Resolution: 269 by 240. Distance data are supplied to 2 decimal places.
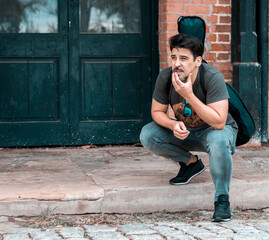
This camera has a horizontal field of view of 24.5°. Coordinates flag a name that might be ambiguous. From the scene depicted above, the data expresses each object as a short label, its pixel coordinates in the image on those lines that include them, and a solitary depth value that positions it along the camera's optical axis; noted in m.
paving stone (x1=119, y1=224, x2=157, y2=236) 3.91
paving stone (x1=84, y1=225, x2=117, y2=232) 3.97
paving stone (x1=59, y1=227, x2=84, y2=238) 3.81
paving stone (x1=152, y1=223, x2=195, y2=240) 3.80
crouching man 4.19
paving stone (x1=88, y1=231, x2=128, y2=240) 3.79
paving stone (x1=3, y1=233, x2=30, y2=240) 3.75
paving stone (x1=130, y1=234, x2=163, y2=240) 3.78
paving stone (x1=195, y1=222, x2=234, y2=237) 3.89
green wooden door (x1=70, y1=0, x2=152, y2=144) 6.44
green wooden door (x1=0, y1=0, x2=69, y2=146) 6.27
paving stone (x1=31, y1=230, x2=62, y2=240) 3.75
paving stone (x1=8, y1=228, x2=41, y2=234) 3.92
